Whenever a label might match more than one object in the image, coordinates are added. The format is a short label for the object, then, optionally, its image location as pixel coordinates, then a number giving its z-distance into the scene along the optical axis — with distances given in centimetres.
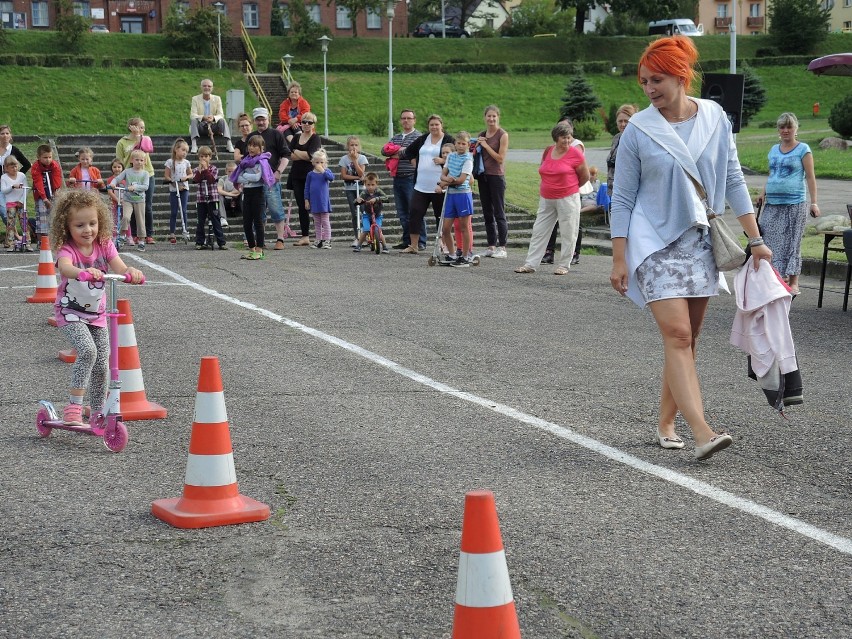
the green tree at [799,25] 8450
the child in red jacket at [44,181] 2050
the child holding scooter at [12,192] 2069
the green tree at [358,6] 8369
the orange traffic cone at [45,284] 1316
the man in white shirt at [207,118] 2634
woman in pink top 1602
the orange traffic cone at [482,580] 338
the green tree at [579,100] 6288
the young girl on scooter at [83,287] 688
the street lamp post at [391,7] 4372
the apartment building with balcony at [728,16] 11750
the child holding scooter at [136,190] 2064
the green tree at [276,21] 9226
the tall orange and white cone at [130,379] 736
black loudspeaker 2031
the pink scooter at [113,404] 649
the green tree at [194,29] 7638
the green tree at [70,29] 7531
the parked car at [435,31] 9556
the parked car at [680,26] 8481
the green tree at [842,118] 4131
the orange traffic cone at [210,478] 521
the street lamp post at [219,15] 7445
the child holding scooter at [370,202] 1977
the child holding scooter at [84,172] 2038
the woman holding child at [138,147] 2116
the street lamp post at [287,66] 5400
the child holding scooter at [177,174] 2181
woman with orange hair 616
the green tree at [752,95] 6144
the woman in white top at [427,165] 1839
